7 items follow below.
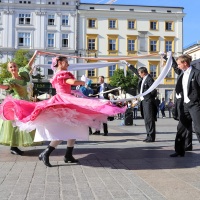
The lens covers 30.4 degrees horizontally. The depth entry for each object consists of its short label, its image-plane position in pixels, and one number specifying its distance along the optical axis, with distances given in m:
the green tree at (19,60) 45.72
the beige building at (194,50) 78.22
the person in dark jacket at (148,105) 9.83
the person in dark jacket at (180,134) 7.15
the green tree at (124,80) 51.16
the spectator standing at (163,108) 31.36
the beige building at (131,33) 57.25
